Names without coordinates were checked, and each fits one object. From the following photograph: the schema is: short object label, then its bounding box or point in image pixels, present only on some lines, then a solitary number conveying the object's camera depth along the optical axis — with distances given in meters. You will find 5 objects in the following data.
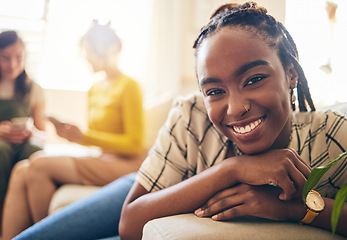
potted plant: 0.45
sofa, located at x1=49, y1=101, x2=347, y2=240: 0.62
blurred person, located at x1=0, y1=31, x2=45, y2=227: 1.89
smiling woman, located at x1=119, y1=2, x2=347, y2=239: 0.73
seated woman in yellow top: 1.60
